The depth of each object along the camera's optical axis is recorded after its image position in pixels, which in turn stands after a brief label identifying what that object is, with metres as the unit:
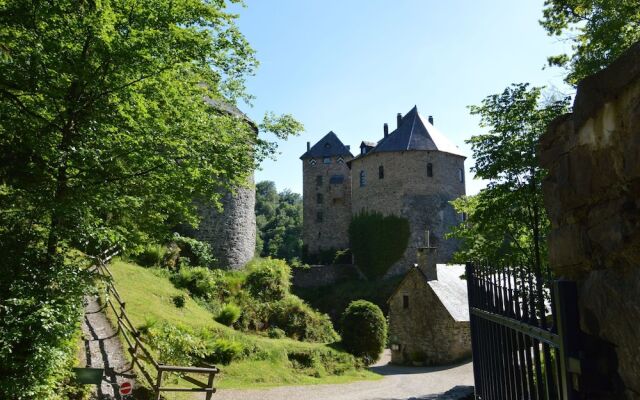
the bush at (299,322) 21.12
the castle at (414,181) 40.09
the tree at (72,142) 7.32
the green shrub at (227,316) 18.64
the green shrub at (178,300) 17.38
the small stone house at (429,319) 22.86
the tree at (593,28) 11.44
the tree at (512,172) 12.23
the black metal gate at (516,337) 2.48
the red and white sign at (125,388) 7.80
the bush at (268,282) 22.84
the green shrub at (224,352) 14.59
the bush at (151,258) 20.78
